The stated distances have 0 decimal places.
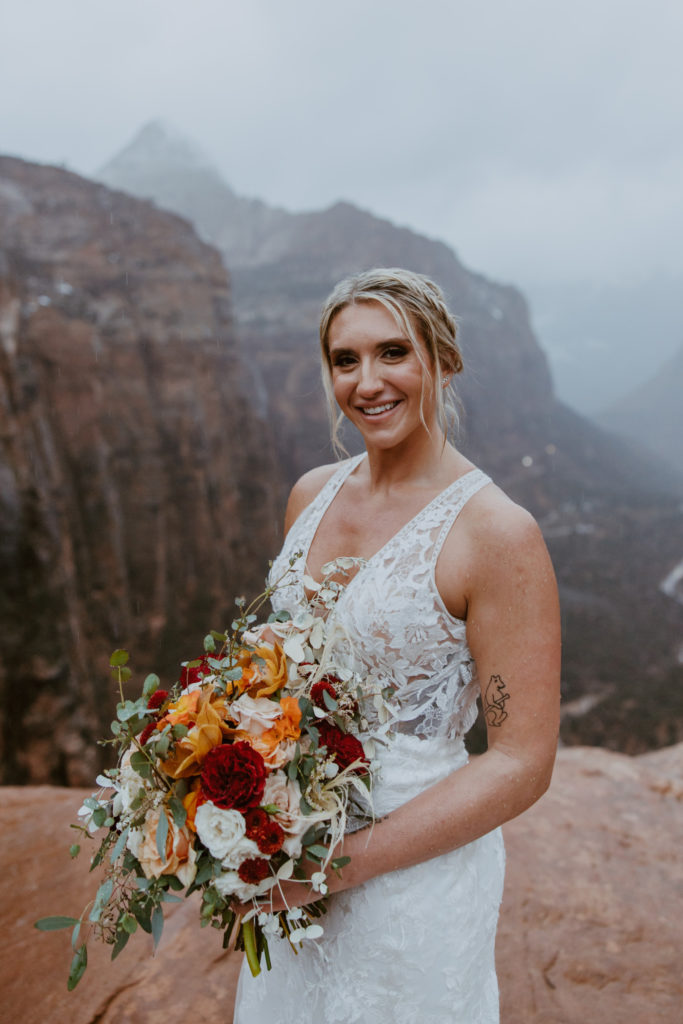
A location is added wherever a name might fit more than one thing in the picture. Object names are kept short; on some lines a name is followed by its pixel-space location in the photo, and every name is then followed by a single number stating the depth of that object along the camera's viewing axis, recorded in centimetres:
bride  149
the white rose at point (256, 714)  134
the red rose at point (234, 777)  125
